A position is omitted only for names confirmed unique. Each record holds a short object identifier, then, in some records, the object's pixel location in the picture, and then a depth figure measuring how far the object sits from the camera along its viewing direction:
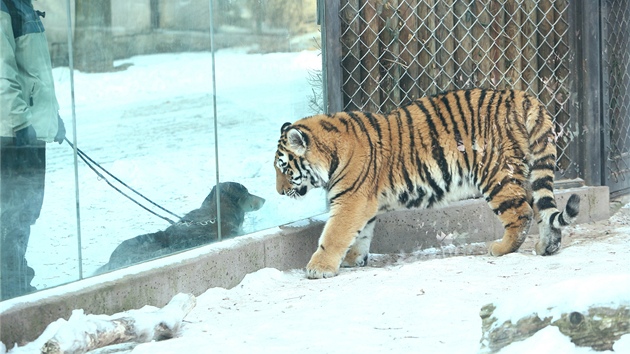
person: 8.44
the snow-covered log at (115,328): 7.66
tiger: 12.28
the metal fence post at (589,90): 14.45
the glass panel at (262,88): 11.50
